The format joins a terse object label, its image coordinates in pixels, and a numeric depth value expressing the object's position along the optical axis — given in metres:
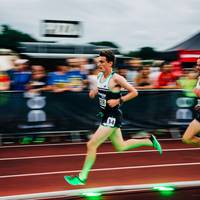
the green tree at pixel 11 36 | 75.00
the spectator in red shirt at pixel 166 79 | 12.54
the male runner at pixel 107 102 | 6.28
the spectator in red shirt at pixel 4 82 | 10.81
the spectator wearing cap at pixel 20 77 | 10.89
